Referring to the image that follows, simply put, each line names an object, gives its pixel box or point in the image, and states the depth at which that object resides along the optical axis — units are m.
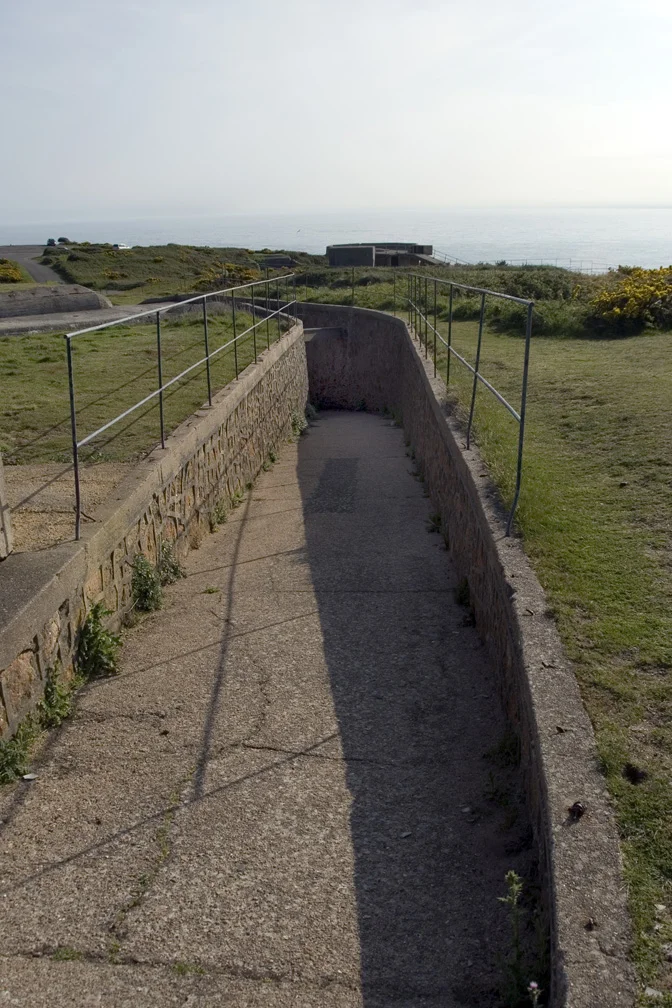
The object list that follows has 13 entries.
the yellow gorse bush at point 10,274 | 31.91
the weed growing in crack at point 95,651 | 5.38
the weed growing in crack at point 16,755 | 4.25
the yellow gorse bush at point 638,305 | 14.87
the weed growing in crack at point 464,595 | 6.46
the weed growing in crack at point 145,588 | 6.34
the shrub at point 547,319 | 15.37
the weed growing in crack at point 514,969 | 2.84
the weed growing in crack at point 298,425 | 16.35
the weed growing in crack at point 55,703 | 4.75
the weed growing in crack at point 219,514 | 8.96
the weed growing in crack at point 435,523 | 8.70
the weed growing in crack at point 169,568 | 7.01
